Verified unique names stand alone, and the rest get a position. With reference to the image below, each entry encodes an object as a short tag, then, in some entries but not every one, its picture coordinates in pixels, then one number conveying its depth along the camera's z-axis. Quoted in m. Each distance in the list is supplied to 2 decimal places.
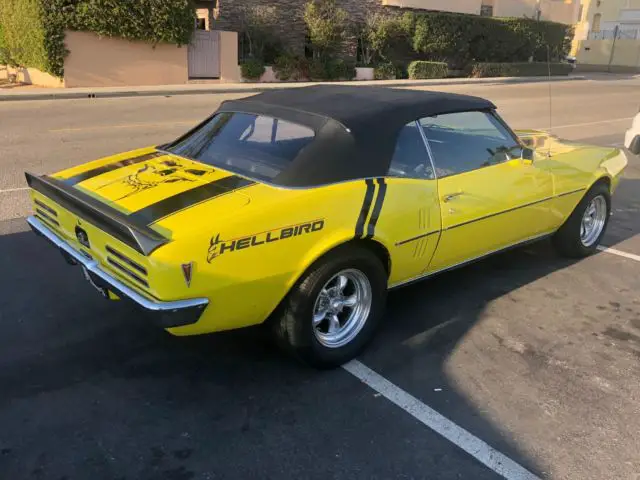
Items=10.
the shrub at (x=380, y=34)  28.23
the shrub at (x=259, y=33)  24.73
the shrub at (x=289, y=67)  24.72
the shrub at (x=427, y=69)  28.88
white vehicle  8.06
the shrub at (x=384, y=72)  27.86
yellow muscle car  2.90
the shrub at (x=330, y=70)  25.75
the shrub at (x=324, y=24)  25.70
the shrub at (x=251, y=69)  23.76
